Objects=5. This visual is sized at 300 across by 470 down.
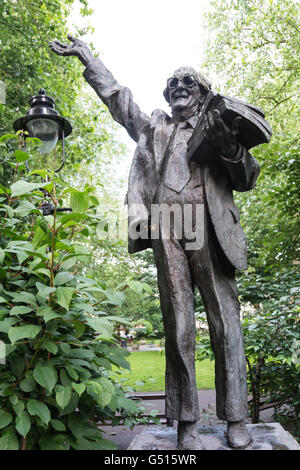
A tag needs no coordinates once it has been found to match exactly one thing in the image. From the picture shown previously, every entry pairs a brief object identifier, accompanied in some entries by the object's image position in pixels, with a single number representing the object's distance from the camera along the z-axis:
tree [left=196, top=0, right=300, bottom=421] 4.20
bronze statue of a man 2.33
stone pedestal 2.25
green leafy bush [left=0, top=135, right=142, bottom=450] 1.66
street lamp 4.36
